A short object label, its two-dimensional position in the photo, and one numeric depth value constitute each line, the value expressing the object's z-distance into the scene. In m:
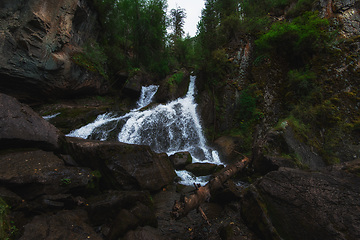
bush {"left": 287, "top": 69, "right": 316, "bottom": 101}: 8.88
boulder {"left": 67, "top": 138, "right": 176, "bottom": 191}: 5.07
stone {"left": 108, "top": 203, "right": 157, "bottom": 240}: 3.13
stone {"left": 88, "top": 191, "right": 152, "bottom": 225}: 3.53
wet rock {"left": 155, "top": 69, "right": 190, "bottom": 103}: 15.52
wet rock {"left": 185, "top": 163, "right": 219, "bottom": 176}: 7.56
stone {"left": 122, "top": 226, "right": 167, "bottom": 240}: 3.07
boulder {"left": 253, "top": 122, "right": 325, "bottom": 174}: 6.03
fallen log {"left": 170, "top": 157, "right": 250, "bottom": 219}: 3.03
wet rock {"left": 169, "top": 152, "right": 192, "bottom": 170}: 8.15
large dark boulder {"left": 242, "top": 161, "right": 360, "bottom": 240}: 2.25
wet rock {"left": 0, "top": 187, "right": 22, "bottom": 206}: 2.96
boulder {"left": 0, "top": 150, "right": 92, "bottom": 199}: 3.51
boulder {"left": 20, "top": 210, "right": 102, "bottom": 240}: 2.69
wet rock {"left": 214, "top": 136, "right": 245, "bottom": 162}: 9.08
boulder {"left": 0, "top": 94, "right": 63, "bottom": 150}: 4.42
